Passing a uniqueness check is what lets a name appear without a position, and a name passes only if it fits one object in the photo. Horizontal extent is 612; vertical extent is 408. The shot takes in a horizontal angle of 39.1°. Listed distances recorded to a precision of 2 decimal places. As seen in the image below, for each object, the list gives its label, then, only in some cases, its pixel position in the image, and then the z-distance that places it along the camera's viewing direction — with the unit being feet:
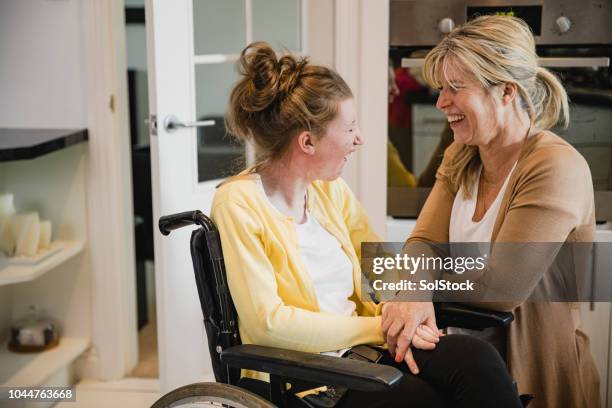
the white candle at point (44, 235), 7.63
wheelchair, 3.88
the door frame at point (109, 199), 7.63
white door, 6.57
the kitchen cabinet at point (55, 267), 7.52
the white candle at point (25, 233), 7.38
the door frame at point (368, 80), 7.11
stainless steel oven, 6.70
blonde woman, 4.76
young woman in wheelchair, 4.42
